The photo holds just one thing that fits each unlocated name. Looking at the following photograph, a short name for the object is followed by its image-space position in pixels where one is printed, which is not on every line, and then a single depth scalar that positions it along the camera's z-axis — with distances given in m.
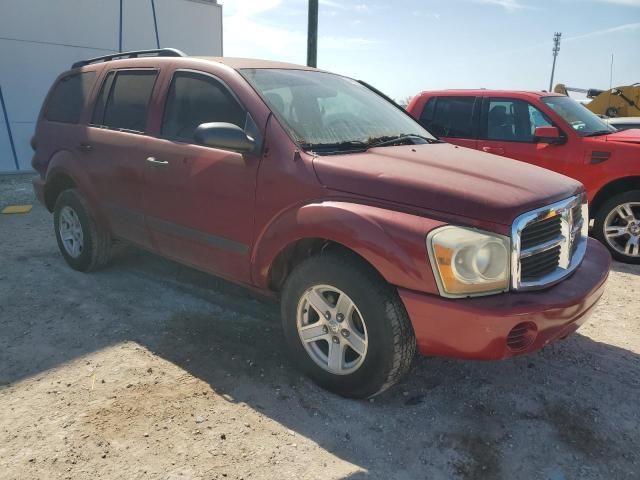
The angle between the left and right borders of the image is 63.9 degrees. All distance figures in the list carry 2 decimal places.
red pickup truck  5.39
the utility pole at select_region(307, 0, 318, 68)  8.52
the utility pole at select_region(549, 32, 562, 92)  56.47
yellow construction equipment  13.66
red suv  2.36
